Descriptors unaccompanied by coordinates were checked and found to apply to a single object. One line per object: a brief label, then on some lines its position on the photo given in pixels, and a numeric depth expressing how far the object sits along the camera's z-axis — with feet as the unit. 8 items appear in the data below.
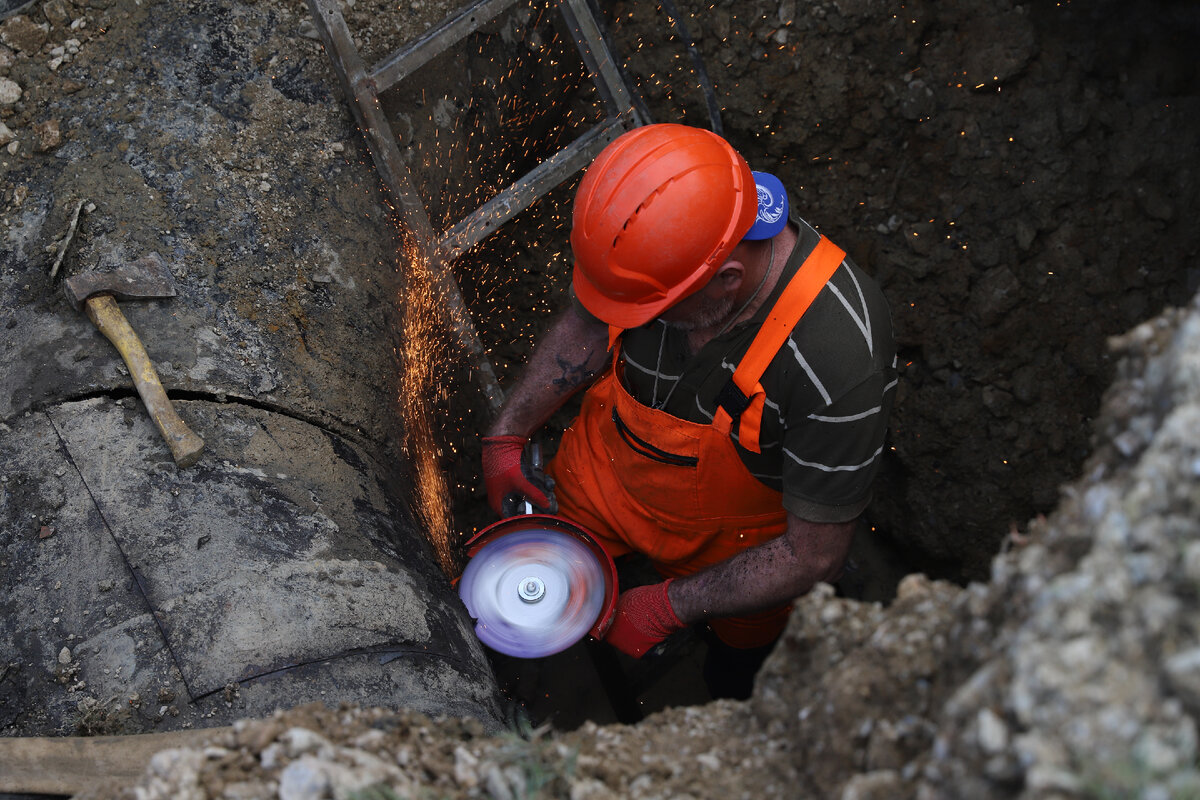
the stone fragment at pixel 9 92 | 9.47
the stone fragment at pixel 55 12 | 9.86
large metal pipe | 7.00
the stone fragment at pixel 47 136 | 9.32
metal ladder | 10.37
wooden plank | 6.01
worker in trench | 7.45
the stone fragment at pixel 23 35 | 9.68
